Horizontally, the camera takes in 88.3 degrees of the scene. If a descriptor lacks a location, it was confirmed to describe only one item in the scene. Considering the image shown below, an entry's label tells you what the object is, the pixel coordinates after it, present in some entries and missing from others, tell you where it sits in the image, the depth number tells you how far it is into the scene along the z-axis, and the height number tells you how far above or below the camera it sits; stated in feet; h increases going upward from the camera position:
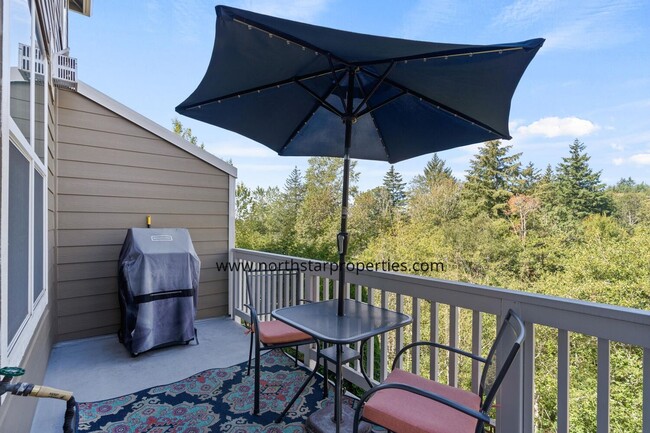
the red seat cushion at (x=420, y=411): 4.48 -2.79
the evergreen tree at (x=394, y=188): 67.21 +5.91
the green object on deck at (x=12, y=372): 2.95 -1.43
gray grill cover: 10.60 -2.41
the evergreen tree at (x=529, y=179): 68.39 +8.21
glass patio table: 5.60 -1.98
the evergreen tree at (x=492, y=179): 66.44 +8.11
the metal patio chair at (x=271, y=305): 7.82 -2.88
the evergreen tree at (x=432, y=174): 70.69 +9.30
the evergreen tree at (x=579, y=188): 61.31 +5.78
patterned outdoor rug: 7.07 -4.46
